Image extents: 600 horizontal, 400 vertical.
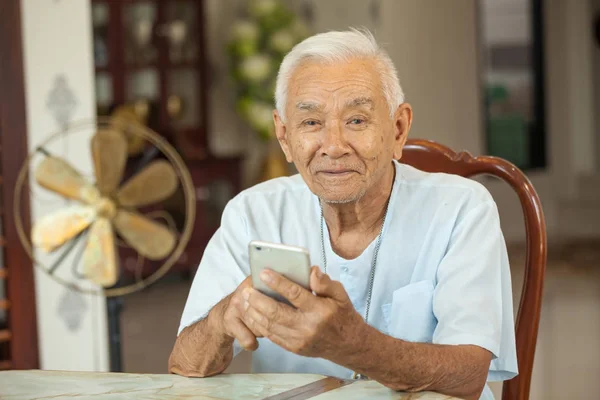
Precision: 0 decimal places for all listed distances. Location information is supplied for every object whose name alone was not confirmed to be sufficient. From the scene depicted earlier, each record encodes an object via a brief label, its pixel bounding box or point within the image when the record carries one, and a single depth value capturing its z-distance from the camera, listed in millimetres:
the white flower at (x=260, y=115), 6699
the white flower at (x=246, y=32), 6641
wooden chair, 1654
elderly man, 1459
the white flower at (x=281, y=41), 6594
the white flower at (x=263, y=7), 6676
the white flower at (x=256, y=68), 6582
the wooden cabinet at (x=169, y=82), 6422
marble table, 1358
